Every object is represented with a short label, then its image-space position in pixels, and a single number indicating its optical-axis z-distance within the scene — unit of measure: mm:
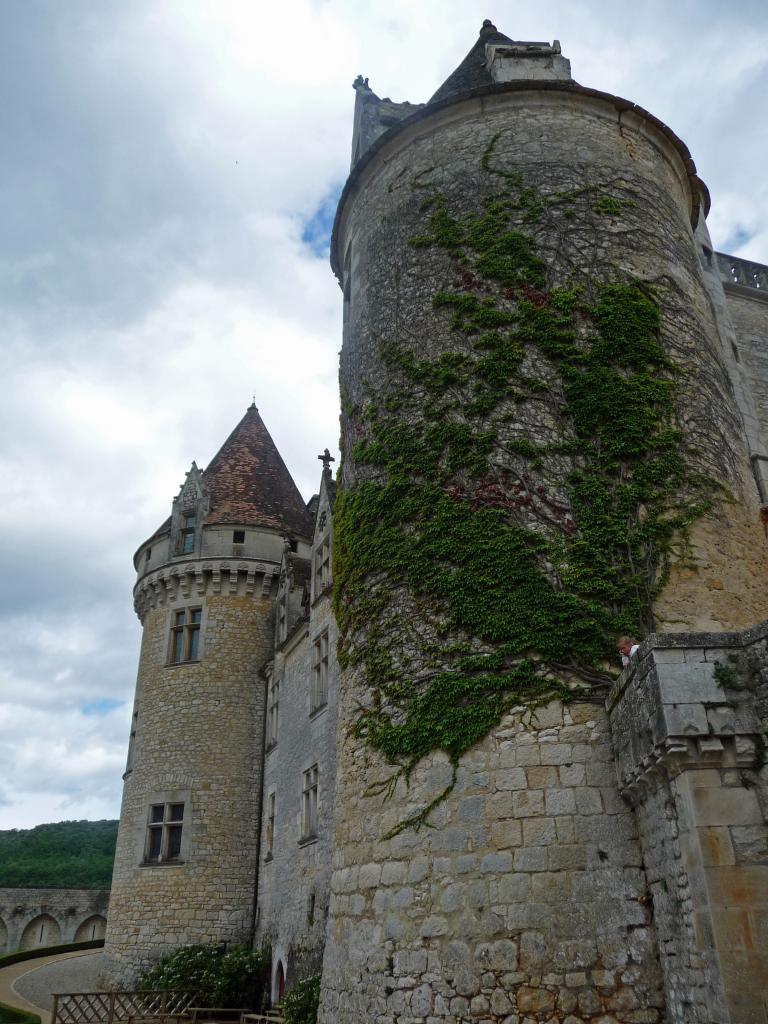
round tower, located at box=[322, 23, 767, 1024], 7402
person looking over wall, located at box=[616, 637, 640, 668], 7726
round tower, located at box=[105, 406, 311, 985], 19359
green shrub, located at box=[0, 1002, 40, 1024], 16942
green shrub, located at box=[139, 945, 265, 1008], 16906
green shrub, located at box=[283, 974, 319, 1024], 11375
